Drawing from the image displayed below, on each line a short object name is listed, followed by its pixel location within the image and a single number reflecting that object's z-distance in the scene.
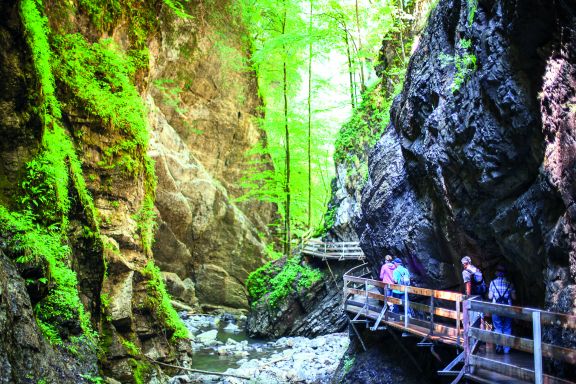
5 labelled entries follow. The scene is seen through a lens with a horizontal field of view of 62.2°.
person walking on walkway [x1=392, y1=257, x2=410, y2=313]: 11.64
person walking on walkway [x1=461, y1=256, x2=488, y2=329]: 8.47
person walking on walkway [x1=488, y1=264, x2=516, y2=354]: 8.12
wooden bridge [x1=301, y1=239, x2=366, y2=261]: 21.47
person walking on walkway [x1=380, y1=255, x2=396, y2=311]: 12.27
